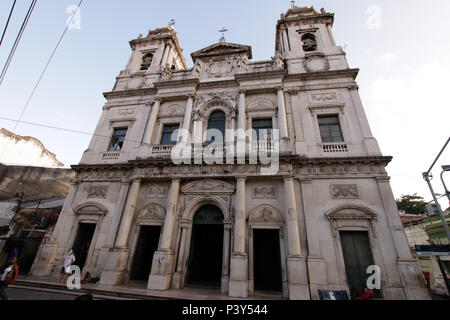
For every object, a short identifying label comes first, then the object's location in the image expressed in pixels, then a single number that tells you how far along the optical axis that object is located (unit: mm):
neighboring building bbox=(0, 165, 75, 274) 11156
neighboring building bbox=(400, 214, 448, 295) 12231
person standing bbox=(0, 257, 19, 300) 5780
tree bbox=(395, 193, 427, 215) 23250
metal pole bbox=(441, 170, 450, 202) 7984
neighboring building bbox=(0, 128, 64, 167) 22844
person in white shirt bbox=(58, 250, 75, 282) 9055
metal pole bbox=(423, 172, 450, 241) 7568
